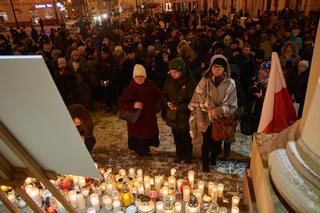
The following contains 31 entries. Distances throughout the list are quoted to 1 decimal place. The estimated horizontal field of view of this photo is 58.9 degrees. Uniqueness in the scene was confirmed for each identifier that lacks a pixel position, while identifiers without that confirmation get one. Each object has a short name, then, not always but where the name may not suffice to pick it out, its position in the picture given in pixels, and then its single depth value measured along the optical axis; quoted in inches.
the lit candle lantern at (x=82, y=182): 141.7
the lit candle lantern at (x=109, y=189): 136.1
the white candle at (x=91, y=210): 121.1
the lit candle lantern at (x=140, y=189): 138.0
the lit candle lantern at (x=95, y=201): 128.0
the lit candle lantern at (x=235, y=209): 114.9
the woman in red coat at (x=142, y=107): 186.4
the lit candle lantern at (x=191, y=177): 146.2
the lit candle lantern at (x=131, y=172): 151.4
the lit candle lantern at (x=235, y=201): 119.7
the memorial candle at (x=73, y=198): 128.3
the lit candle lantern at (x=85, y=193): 134.4
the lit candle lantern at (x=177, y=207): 124.0
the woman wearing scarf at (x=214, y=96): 161.2
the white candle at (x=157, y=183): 142.3
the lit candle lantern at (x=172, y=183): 141.7
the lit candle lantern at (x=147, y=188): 141.0
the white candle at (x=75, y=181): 142.7
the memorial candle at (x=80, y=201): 128.7
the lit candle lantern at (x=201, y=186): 136.1
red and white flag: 118.6
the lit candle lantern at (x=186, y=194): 130.8
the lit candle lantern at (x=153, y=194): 133.7
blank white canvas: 36.9
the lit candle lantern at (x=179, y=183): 142.8
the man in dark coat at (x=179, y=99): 174.2
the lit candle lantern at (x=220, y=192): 137.1
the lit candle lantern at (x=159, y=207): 123.3
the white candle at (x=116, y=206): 124.3
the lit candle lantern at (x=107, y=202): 127.3
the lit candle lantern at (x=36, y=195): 129.5
